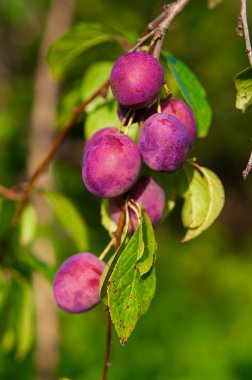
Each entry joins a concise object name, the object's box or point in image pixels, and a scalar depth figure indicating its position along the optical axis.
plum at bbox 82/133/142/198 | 0.76
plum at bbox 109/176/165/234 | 0.79
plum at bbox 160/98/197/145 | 0.78
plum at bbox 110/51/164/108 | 0.76
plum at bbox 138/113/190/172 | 0.76
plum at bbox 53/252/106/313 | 0.80
